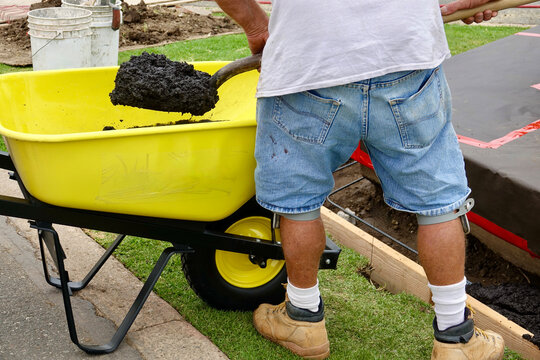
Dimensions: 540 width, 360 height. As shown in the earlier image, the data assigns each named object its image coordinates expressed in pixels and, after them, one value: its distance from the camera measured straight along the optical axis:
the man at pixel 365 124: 1.90
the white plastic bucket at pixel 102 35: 5.65
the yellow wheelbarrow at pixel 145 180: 2.12
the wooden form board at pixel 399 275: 2.49
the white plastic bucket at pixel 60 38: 5.23
